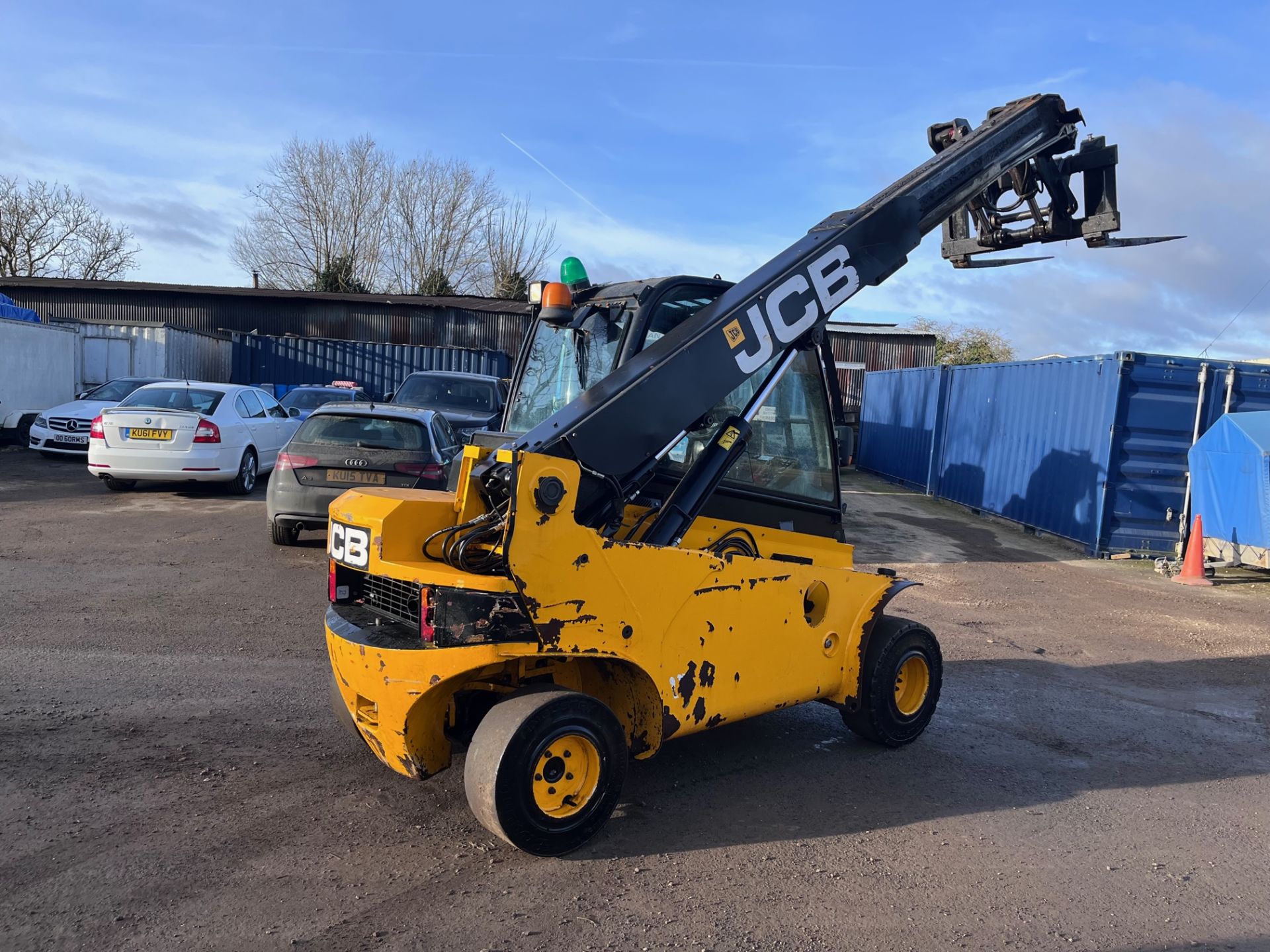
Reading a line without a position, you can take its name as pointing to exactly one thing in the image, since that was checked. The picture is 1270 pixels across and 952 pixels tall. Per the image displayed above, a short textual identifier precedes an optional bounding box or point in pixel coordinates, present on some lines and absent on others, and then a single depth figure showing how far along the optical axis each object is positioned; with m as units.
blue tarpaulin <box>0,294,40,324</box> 21.23
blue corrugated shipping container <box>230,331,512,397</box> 28.59
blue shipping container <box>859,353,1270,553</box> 12.62
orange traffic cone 11.45
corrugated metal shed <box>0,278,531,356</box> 31.14
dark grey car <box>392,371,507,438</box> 14.25
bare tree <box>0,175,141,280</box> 42.66
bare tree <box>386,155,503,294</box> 45.97
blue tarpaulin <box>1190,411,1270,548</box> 10.80
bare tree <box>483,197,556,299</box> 46.03
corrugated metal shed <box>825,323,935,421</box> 32.84
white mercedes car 16.42
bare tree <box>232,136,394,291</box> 45.53
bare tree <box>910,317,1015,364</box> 42.78
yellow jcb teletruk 3.51
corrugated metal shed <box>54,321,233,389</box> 22.52
